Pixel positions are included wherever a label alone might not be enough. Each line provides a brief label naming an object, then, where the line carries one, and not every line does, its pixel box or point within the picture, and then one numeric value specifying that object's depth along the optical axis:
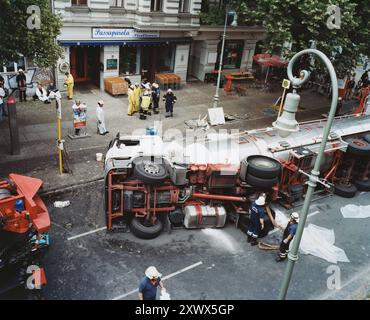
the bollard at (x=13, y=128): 15.13
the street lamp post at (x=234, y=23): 27.50
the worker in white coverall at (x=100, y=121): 17.70
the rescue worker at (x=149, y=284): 8.30
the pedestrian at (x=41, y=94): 19.75
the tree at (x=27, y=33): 13.84
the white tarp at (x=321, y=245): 12.14
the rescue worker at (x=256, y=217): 11.66
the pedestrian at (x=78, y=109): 17.08
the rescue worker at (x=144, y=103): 20.34
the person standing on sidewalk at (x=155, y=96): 21.32
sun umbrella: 26.98
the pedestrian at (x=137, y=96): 21.09
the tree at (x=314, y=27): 17.44
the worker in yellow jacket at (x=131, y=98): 20.77
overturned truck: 11.77
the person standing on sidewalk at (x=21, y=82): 20.31
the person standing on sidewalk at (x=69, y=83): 21.70
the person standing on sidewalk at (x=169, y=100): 20.80
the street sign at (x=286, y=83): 17.44
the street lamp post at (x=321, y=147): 6.37
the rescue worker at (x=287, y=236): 11.13
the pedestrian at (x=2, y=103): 18.38
